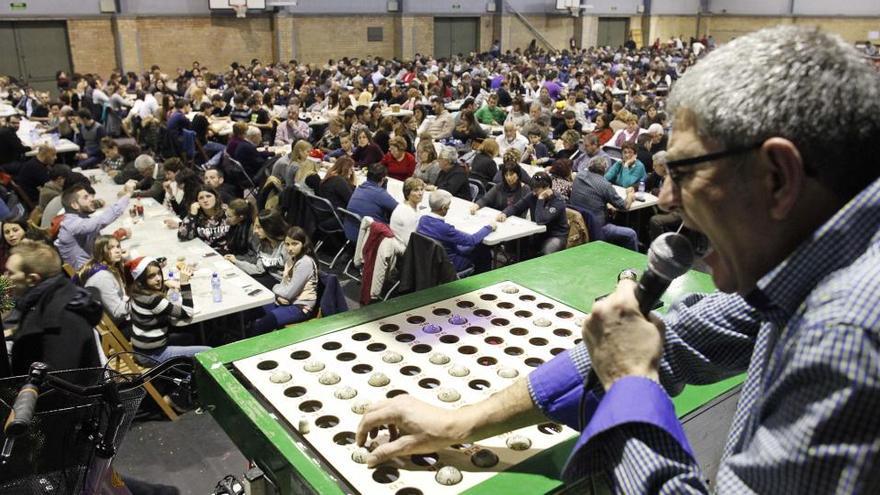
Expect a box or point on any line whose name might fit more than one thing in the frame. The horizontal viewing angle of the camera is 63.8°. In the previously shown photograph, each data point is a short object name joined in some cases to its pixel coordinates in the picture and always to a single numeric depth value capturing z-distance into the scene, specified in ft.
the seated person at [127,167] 25.44
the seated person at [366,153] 28.40
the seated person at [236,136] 28.55
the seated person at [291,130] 34.63
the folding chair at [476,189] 23.80
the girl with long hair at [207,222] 19.63
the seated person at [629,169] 23.88
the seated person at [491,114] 40.47
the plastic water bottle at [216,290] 15.07
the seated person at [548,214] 19.77
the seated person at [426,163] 24.57
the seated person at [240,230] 19.81
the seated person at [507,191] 21.26
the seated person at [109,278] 14.39
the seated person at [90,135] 32.91
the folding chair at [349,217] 20.48
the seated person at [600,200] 21.11
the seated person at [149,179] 23.72
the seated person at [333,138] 32.76
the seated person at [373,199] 20.47
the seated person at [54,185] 21.91
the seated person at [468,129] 33.53
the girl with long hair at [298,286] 16.06
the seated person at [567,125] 32.94
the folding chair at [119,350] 13.69
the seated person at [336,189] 22.27
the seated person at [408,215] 18.95
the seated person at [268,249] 17.63
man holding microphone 2.62
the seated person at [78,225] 18.26
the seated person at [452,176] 23.27
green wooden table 5.25
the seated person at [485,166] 25.05
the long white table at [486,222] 19.15
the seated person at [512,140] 29.30
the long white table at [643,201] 22.33
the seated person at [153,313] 13.87
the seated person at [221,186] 22.91
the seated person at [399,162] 26.55
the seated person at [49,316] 11.03
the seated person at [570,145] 26.84
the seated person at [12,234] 17.01
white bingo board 5.34
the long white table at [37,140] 32.76
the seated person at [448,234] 18.03
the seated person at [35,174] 25.86
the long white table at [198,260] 14.93
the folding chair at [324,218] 21.94
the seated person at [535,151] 28.86
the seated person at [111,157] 27.68
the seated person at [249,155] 28.22
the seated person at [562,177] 22.09
